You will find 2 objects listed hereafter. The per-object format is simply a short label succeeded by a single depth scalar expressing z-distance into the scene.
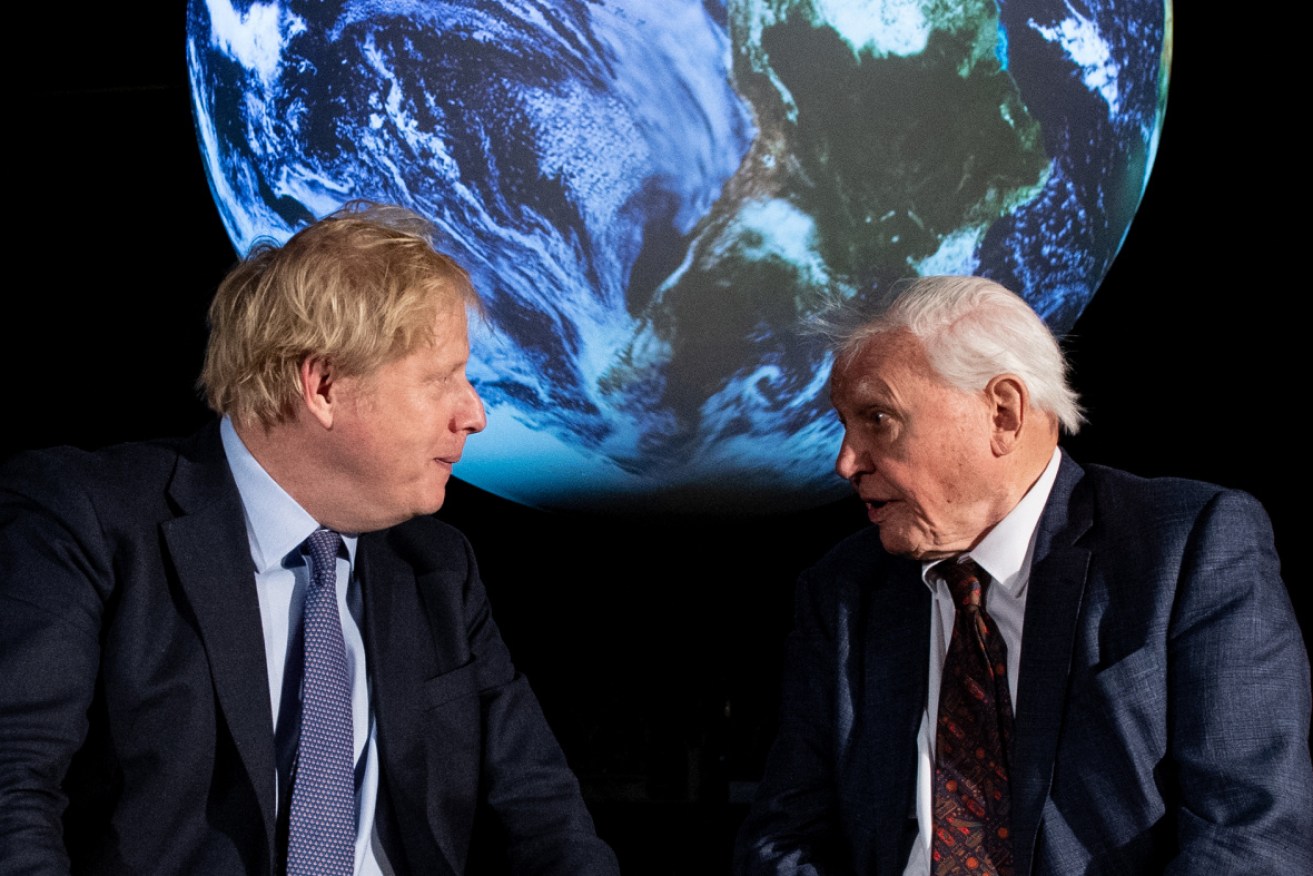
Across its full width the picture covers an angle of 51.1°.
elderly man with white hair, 1.86
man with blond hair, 1.79
